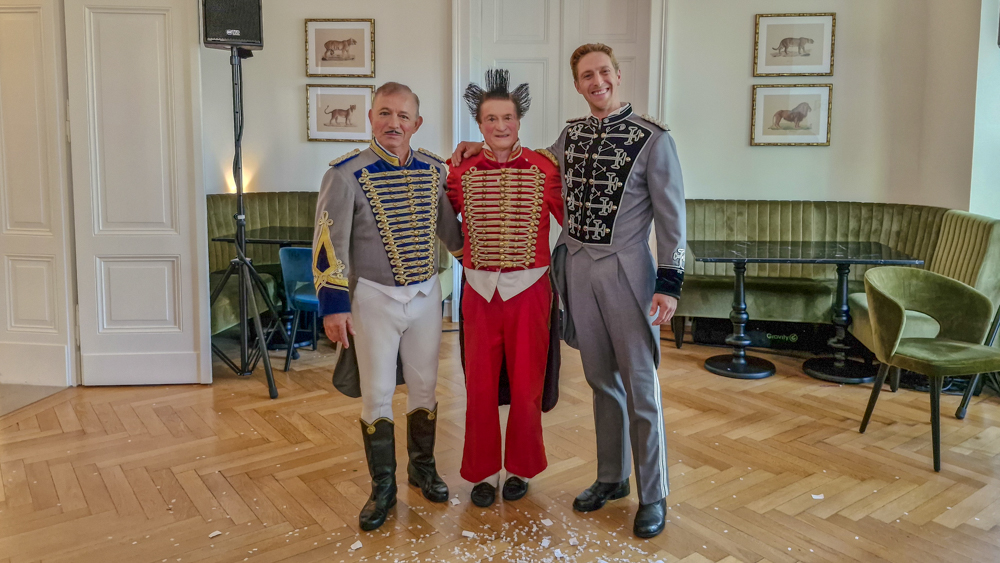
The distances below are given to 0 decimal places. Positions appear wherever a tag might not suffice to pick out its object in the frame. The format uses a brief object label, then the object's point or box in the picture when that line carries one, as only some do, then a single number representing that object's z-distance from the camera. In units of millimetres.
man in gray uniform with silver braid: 2508
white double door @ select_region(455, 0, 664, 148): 5754
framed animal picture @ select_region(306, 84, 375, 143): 5918
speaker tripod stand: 4176
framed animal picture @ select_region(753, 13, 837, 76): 5441
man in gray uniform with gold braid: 2541
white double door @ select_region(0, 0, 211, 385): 4094
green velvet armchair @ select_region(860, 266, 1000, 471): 3203
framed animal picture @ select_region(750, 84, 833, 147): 5500
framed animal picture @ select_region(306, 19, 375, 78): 5852
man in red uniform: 2652
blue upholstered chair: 4551
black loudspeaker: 4043
